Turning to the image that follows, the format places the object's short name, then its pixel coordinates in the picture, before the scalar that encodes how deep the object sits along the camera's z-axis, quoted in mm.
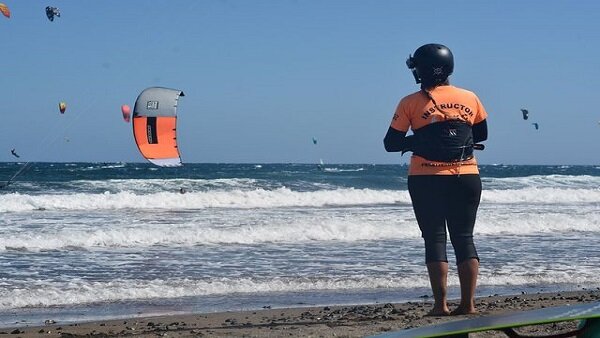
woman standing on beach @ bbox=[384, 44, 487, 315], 4656
